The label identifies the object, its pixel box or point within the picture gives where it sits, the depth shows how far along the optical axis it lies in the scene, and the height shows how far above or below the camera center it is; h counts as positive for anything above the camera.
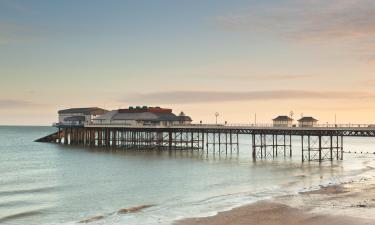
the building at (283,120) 91.81 +1.00
